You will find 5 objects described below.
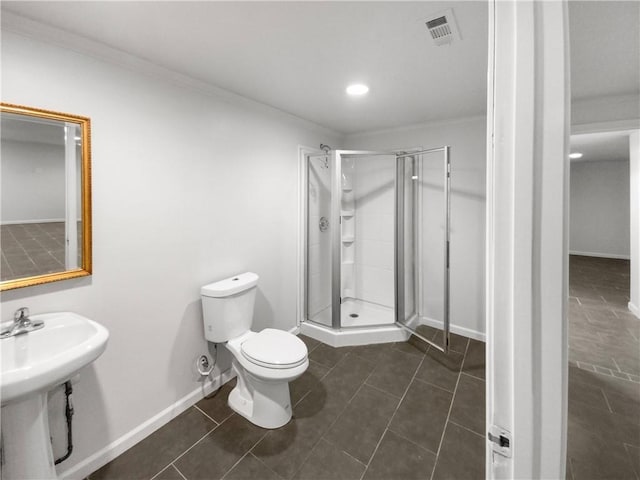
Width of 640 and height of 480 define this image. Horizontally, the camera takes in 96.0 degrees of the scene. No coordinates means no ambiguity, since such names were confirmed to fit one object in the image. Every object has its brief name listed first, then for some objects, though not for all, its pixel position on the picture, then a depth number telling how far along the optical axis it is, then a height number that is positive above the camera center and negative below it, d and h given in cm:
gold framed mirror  131 +22
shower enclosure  287 -6
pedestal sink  103 -52
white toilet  177 -73
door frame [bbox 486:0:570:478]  46 +1
